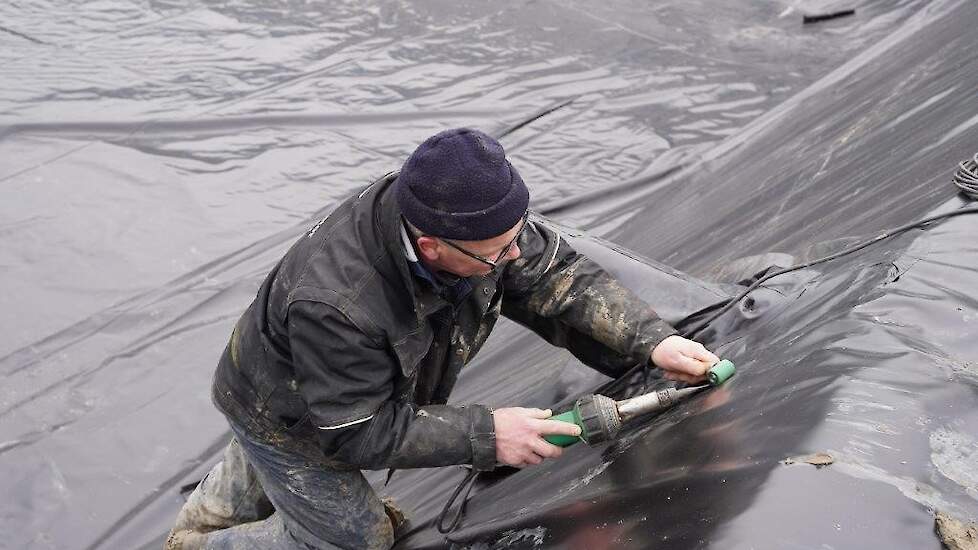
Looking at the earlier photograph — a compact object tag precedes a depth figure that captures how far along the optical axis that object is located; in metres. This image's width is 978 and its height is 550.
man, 1.63
